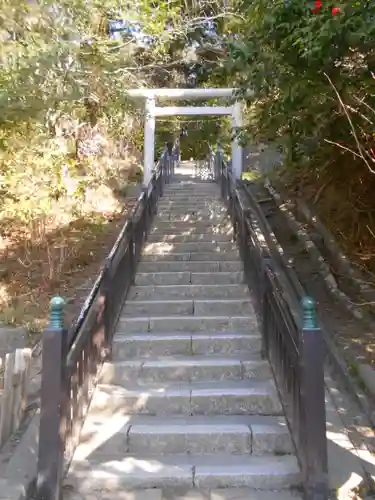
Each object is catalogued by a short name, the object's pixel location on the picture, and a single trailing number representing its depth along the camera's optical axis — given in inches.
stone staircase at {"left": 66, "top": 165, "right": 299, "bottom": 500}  127.6
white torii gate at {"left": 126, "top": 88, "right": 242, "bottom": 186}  478.9
